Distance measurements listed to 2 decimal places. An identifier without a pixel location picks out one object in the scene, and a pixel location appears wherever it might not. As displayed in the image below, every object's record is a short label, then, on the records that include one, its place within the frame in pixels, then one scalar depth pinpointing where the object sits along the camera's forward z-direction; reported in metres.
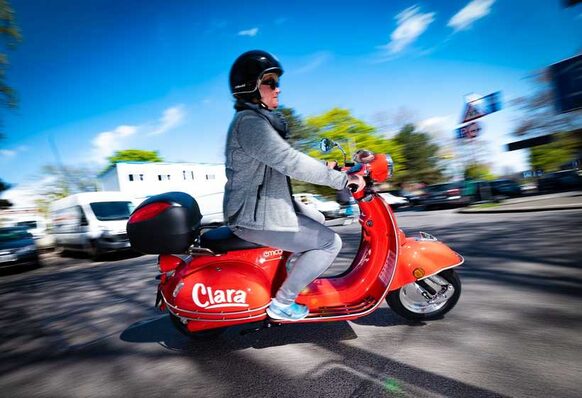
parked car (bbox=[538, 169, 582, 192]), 22.83
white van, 9.19
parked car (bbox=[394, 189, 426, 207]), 23.97
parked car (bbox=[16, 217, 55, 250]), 15.80
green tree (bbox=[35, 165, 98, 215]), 42.06
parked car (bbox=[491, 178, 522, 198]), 23.95
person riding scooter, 2.07
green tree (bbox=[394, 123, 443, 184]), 45.78
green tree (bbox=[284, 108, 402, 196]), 35.78
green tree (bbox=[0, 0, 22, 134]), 12.54
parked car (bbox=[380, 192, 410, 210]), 23.03
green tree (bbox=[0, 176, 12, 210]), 17.84
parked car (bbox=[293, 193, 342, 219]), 17.09
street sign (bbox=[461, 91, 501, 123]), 12.45
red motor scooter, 2.28
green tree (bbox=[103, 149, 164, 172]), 59.51
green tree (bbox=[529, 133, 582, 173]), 23.41
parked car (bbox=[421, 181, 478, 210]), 16.23
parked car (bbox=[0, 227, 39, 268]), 9.05
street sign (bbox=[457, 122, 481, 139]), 12.40
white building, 40.97
